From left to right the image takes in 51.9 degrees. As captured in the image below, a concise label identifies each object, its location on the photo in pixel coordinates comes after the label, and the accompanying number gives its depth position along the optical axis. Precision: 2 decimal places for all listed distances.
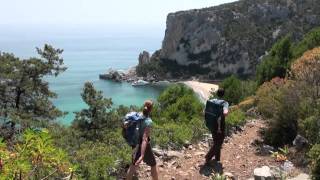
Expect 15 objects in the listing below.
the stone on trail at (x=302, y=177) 5.98
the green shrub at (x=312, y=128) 7.34
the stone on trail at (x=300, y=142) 7.58
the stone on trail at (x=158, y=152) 7.47
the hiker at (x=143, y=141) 5.25
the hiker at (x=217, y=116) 6.61
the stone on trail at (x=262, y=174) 5.96
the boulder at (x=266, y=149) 8.15
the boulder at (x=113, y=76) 83.33
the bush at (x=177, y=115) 8.19
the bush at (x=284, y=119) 8.63
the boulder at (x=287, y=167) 6.52
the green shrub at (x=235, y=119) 9.99
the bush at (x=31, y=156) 2.35
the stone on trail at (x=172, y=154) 7.52
